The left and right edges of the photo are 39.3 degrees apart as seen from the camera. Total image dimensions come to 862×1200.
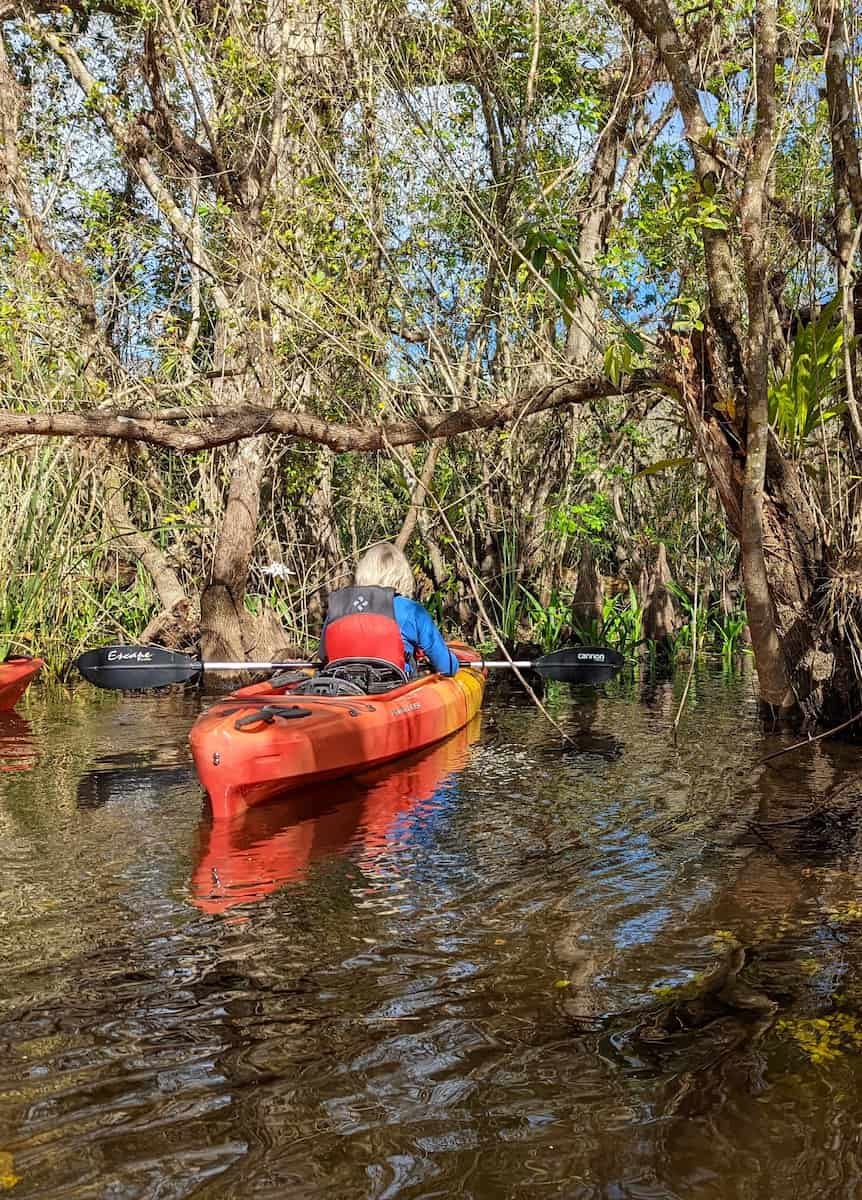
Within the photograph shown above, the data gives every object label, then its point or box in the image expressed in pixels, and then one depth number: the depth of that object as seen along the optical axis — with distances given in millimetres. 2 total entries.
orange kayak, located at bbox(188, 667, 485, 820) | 5520
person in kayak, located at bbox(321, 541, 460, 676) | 6699
